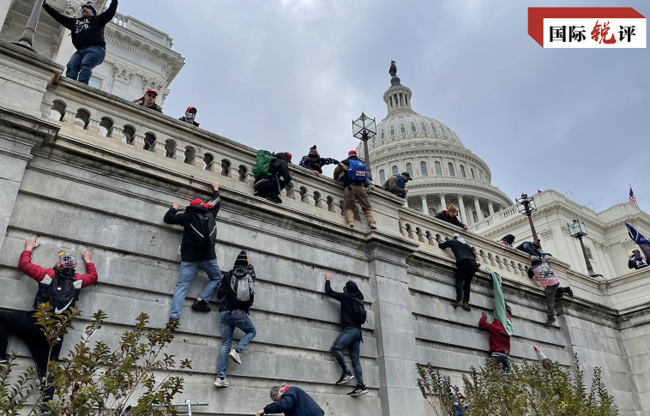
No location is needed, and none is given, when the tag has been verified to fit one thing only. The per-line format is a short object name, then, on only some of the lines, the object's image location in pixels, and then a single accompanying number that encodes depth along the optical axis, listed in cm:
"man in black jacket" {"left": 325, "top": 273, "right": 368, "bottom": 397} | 1039
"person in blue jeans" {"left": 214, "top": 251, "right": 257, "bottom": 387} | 906
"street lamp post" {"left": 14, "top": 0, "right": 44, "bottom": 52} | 940
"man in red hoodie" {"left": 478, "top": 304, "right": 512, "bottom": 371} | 1402
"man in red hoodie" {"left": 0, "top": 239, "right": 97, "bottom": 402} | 730
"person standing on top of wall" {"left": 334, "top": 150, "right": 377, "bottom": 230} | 1277
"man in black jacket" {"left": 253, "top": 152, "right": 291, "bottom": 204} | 1123
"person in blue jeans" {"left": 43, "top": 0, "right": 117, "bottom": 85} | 1120
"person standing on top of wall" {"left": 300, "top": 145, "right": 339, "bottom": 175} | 1378
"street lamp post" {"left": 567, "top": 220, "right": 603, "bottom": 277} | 2564
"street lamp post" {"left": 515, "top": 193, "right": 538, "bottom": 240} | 2478
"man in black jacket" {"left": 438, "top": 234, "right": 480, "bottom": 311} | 1413
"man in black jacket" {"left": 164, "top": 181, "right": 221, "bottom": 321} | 927
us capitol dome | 9625
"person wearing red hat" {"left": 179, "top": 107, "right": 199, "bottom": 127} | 1273
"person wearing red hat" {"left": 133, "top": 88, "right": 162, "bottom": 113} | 1168
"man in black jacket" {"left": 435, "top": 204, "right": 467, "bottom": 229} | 1688
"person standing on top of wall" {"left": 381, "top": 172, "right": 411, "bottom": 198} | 1508
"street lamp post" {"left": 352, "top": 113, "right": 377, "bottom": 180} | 1667
